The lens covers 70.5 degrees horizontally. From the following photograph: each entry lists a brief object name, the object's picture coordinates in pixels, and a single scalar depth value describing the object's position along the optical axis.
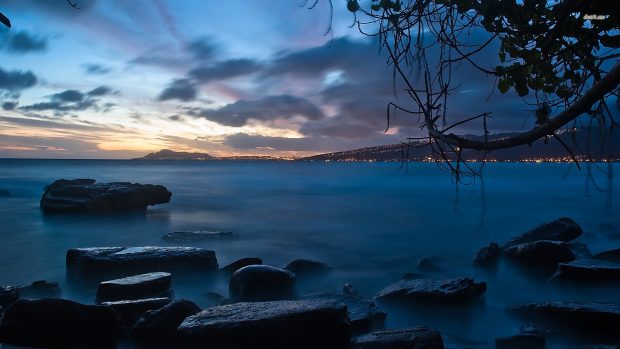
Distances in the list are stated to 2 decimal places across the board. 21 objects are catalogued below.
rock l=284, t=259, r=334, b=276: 9.47
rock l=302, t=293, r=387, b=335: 5.92
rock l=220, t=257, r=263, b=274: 9.33
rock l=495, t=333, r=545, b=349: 5.49
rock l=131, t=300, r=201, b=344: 5.34
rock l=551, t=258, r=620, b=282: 7.86
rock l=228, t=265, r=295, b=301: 7.47
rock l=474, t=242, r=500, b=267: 10.24
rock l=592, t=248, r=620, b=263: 9.41
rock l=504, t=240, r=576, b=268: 9.16
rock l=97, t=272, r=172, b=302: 6.70
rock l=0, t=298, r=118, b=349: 5.02
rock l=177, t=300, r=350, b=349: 4.71
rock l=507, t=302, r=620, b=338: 5.71
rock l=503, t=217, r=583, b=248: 11.51
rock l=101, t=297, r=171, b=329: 5.83
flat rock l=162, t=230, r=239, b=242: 13.23
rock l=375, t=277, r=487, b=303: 7.11
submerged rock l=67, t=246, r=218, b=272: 8.60
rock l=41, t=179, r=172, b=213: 16.95
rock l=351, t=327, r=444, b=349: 4.67
